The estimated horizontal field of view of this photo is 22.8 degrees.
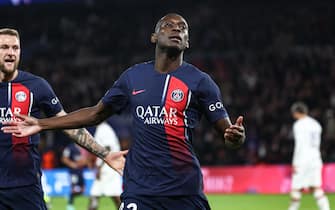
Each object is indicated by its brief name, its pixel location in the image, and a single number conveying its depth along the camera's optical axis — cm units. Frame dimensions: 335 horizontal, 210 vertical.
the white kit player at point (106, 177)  1394
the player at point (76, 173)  1634
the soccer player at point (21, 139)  709
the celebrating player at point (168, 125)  607
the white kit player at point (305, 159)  1529
